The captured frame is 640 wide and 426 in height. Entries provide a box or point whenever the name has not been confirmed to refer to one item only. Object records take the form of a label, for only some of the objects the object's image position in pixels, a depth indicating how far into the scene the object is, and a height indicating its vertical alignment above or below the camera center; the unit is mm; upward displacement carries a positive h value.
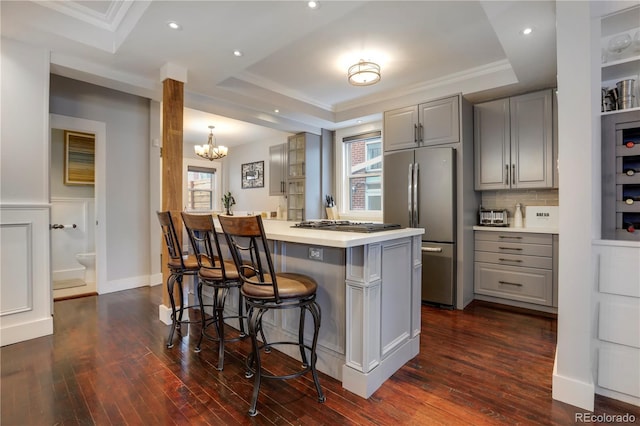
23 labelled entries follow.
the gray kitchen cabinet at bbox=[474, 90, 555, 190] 3277 +789
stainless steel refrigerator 3439 +57
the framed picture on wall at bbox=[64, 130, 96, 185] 4449 +814
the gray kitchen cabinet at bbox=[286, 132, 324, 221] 5297 +630
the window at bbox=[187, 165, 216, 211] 7512 +634
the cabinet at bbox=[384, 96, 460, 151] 3527 +1079
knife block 5004 -11
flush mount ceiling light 3025 +1389
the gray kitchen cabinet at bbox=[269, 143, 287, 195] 5993 +878
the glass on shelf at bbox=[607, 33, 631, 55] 1898 +1059
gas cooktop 2065 -106
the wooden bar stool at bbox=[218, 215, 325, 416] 1609 -441
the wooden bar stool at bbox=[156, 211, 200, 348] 2463 -421
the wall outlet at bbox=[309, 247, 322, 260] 2052 -277
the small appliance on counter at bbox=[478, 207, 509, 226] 3689 -62
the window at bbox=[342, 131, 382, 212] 5063 +719
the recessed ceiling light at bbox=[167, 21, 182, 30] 2312 +1436
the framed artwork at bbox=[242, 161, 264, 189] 7042 +899
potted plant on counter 4149 +152
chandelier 5668 +1152
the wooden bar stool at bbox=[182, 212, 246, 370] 2041 -423
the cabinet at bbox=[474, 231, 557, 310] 3197 -622
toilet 4500 -763
